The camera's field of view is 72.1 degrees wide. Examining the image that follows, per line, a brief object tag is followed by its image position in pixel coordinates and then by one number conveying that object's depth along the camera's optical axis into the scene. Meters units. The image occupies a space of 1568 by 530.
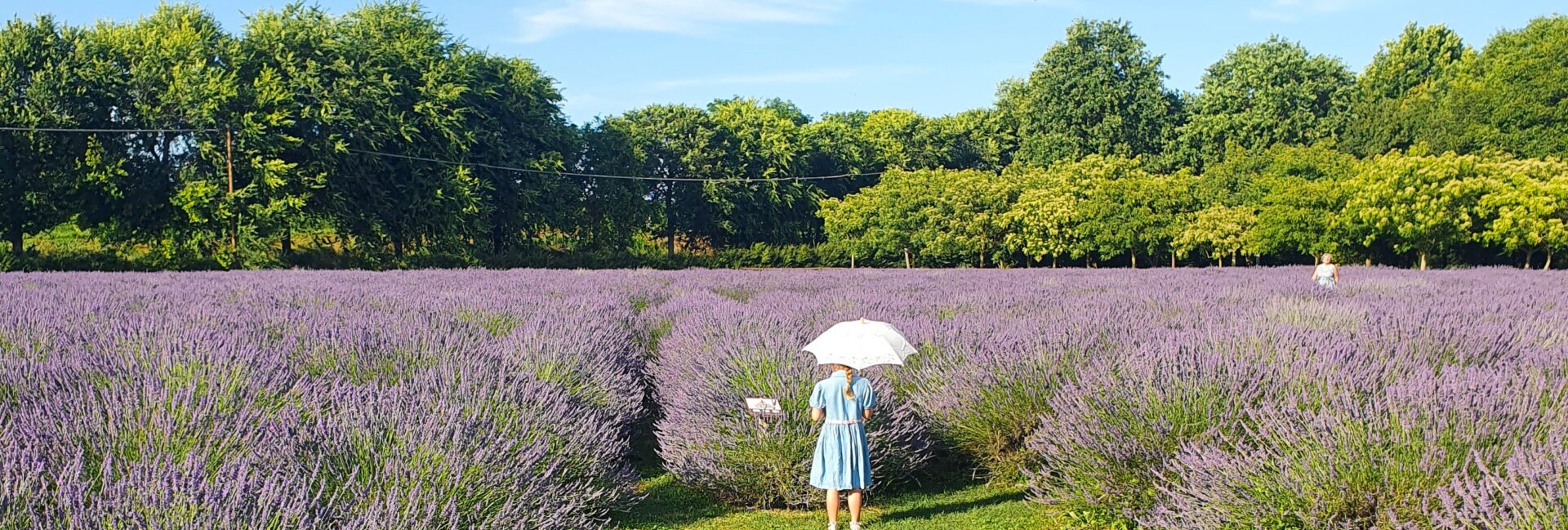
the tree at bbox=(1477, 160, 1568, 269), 30.75
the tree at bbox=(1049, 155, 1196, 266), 40.25
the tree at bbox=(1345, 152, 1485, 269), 31.70
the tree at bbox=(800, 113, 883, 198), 56.00
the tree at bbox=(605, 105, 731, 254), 50.88
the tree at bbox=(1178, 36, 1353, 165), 50.94
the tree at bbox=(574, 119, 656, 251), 48.25
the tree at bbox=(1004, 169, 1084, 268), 41.66
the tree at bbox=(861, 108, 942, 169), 56.91
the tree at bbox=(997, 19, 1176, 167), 54.84
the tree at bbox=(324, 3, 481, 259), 35.75
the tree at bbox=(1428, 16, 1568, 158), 39.84
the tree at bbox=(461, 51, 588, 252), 40.72
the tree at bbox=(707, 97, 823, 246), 52.03
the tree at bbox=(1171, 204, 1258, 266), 38.32
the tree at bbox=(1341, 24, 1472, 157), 44.75
